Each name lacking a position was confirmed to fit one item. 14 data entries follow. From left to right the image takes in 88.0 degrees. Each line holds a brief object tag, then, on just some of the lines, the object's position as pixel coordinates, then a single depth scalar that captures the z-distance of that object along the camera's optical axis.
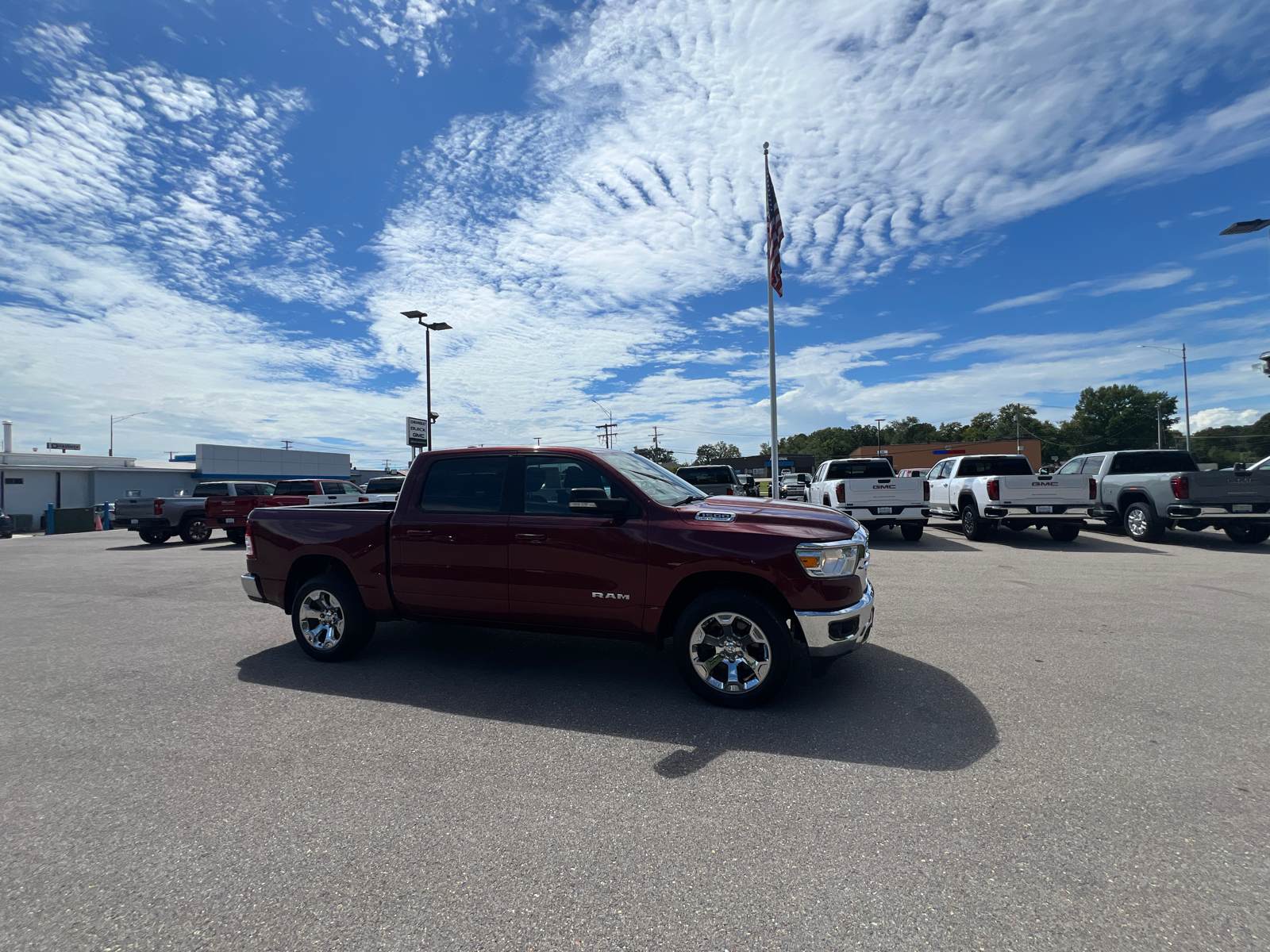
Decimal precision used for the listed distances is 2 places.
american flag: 19.28
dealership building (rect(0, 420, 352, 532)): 37.69
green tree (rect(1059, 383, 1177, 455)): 96.50
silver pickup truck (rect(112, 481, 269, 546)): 18.20
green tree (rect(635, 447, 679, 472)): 99.06
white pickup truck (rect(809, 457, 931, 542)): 13.70
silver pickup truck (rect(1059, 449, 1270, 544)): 12.12
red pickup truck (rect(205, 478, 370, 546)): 16.64
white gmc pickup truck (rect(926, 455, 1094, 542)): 12.88
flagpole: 20.42
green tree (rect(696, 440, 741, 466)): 142.55
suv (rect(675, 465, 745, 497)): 16.81
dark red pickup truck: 4.30
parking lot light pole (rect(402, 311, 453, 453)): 26.00
